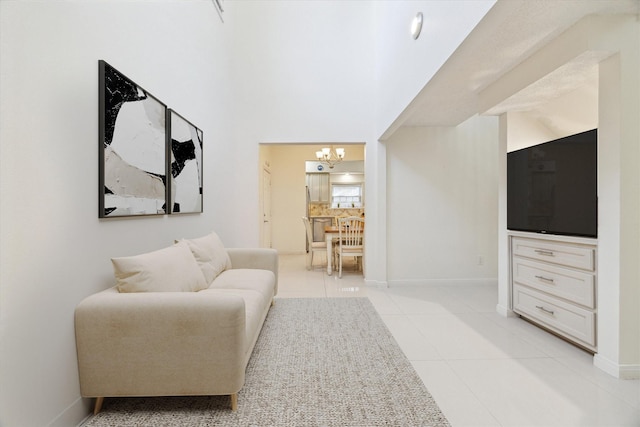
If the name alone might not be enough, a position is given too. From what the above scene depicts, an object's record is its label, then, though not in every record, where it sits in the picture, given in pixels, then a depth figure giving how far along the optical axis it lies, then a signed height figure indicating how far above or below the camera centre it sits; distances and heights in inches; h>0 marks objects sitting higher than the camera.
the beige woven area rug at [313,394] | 63.9 -42.5
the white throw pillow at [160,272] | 69.0 -14.6
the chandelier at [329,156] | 273.7 +52.2
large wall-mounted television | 90.0 +8.4
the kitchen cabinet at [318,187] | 331.0 +26.9
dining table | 209.3 -17.5
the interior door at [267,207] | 277.8 +5.0
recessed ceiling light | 96.8 +59.8
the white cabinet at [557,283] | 89.7 -23.8
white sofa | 61.7 -26.4
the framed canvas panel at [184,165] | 106.6 +18.0
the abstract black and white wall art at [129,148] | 71.0 +17.1
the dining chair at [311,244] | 226.7 -23.7
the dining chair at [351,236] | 198.8 -15.6
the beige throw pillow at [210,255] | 105.9 -15.6
